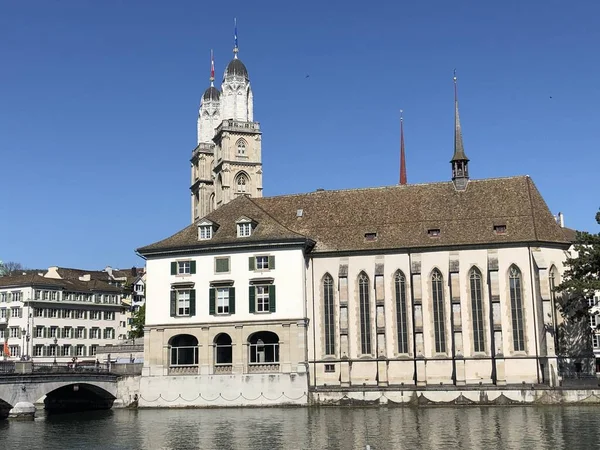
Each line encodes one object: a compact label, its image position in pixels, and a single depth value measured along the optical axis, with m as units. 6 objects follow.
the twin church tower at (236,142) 112.12
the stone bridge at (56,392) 56.00
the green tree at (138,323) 93.12
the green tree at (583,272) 56.16
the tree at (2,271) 150.88
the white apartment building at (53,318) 99.75
